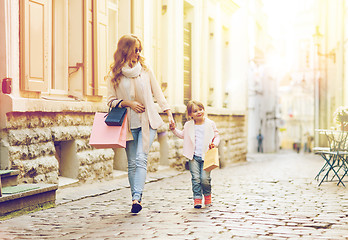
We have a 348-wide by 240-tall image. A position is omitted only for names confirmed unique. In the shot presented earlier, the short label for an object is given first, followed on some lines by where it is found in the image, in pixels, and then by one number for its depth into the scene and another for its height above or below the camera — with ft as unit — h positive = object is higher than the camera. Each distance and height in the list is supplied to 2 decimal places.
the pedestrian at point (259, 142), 112.16 -6.29
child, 21.33 -1.22
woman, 20.03 +0.31
